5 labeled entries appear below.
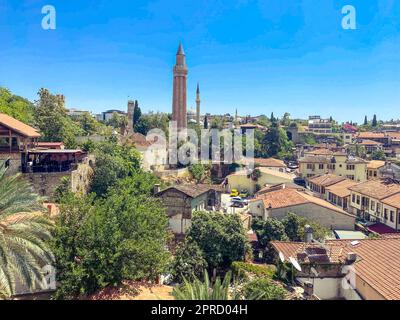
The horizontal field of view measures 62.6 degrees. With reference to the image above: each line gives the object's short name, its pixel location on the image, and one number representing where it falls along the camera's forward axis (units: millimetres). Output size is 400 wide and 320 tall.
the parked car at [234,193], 44759
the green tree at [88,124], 56156
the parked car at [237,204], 38344
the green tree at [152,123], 66812
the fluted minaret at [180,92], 66500
